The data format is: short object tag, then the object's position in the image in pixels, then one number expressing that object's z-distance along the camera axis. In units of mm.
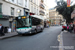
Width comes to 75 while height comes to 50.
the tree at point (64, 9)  13294
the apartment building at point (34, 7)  18282
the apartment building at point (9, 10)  10090
